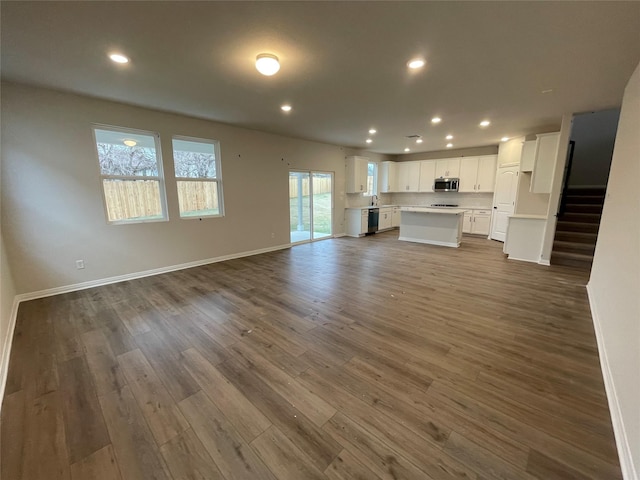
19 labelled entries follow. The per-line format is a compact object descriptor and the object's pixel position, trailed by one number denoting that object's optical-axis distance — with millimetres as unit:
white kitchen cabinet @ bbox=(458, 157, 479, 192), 7867
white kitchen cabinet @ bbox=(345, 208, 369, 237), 8102
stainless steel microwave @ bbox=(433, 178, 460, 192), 8202
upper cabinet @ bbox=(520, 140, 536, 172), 5673
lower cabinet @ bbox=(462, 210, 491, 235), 7751
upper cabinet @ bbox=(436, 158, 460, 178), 8188
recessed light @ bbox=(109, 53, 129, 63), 2488
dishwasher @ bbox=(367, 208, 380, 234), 8406
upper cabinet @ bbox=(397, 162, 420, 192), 9133
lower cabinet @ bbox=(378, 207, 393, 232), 8898
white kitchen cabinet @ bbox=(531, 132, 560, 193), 4906
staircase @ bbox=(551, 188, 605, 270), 5066
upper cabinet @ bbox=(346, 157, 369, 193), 7980
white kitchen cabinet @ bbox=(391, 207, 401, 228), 9588
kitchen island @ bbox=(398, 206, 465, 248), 6501
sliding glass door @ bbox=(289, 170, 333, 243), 6980
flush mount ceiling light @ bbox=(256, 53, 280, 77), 2406
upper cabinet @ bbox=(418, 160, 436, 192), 8712
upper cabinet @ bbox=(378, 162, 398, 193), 9344
